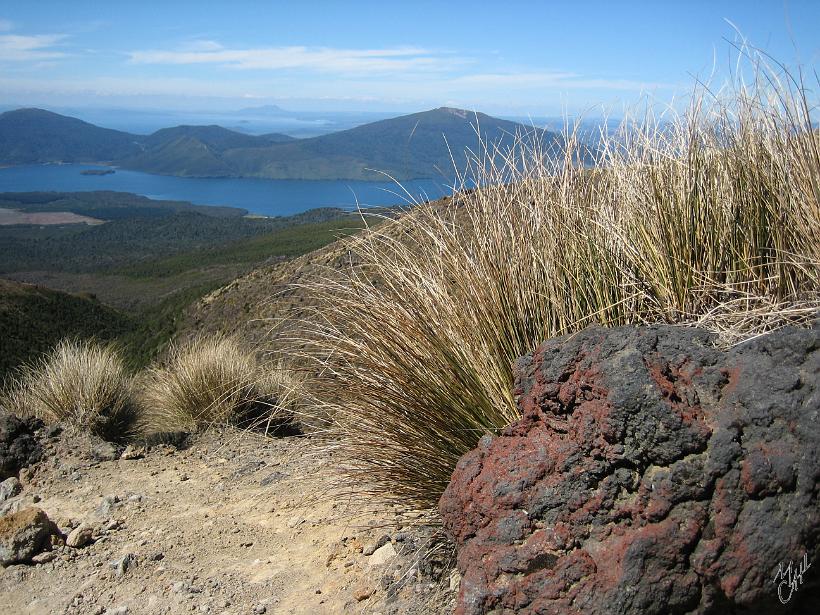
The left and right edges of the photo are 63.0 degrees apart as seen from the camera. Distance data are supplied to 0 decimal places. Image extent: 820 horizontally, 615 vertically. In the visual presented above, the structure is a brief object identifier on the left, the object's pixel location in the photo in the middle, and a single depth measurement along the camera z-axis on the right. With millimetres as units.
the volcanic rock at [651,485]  1736
